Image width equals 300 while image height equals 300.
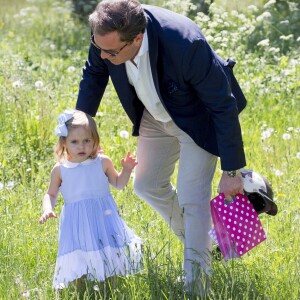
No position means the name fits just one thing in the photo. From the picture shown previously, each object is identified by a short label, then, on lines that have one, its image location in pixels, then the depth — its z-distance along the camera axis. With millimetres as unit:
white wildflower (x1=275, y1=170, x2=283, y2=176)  10955
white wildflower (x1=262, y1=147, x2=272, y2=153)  11742
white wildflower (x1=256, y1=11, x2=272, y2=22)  16931
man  7611
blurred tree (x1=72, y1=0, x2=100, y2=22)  23849
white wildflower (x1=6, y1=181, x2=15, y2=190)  10522
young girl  8013
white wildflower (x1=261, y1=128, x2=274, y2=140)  12094
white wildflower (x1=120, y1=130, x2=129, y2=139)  11809
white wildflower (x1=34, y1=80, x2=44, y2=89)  12892
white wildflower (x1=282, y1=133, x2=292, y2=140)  11943
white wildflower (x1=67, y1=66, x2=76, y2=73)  15686
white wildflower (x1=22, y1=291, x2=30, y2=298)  6972
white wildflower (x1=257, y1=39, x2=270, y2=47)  15233
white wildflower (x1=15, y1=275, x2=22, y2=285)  7063
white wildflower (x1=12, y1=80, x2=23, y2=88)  12729
